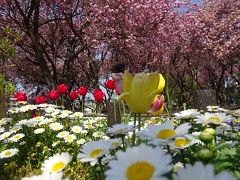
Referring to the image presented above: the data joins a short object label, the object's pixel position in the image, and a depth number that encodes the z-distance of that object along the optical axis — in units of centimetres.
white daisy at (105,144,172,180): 46
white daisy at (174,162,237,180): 38
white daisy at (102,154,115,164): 87
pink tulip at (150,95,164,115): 87
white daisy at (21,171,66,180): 45
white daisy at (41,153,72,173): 70
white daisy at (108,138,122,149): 85
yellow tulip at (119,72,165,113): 72
